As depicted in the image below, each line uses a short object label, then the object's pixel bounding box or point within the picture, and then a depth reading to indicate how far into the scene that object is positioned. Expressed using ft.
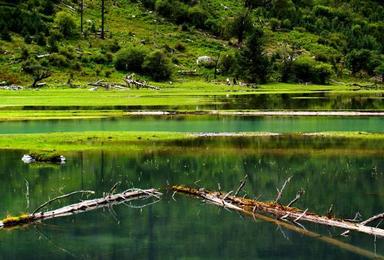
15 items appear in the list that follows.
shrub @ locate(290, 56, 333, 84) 577.43
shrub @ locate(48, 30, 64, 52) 524.52
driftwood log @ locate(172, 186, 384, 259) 89.05
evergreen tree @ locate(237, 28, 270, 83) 554.87
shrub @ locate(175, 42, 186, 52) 612.57
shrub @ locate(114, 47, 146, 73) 524.52
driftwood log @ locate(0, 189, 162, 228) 101.30
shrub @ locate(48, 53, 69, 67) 498.69
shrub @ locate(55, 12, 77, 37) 570.46
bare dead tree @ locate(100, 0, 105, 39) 586.70
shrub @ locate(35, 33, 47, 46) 536.09
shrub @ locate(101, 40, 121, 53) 562.25
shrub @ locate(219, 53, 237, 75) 567.59
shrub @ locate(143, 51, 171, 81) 517.14
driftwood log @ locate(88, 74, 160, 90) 460.14
